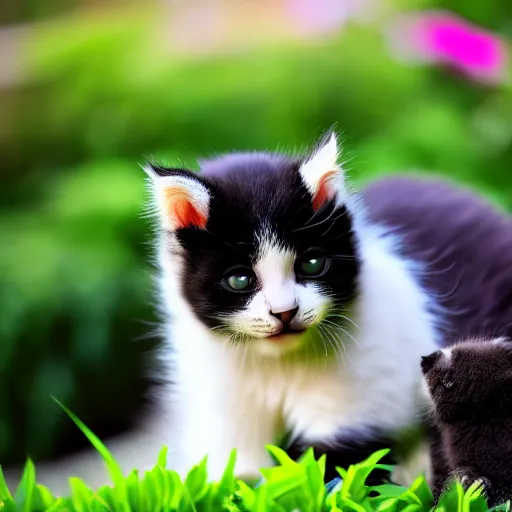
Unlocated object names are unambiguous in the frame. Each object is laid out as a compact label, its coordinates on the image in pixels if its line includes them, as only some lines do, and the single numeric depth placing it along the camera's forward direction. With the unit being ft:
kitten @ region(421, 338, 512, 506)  1.83
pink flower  3.20
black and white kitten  1.88
